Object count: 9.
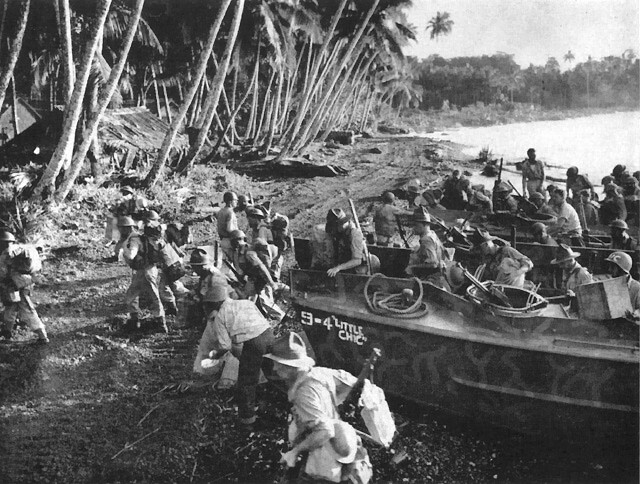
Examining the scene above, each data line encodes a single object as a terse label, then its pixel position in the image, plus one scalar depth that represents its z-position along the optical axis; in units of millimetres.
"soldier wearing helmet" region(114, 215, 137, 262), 8609
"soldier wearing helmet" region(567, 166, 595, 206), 12273
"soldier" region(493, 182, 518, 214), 10805
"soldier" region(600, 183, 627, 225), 10344
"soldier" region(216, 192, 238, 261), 8641
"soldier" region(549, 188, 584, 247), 9258
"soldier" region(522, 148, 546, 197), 13391
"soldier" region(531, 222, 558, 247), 8453
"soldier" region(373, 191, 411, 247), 10062
